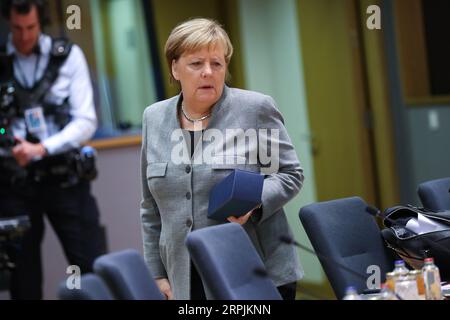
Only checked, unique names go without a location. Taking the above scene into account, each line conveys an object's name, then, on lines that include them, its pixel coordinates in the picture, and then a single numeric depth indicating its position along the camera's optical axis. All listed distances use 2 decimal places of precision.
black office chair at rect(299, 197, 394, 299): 6.98
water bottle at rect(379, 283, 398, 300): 5.33
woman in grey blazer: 6.45
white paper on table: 6.75
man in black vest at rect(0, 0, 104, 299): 10.75
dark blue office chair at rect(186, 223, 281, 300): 5.46
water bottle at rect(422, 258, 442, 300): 5.50
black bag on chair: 6.68
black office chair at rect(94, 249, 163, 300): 5.10
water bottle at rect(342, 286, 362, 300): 5.20
